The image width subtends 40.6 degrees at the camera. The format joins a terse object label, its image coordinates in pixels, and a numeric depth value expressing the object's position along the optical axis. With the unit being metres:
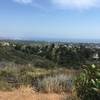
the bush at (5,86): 5.00
